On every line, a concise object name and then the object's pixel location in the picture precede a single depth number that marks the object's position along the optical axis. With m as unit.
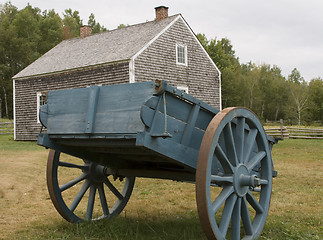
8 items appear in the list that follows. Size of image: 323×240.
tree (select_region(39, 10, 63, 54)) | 50.28
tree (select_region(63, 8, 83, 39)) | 59.28
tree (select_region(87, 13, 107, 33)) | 69.40
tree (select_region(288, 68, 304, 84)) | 83.94
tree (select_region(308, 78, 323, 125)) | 59.25
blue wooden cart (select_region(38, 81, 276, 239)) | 3.33
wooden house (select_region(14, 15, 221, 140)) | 17.36
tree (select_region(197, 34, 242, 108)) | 49.94
